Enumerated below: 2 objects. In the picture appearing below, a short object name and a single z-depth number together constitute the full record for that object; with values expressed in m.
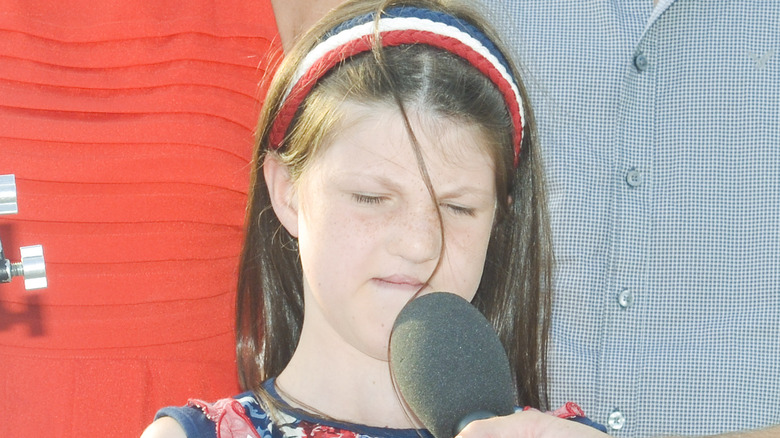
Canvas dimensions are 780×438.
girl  3.56
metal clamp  3.52
